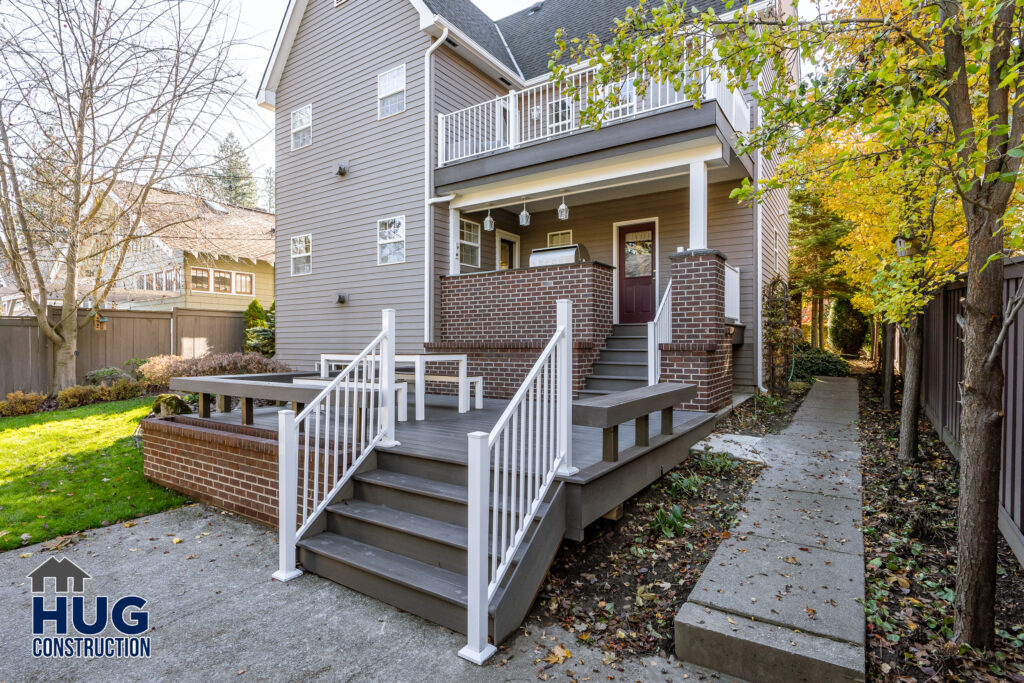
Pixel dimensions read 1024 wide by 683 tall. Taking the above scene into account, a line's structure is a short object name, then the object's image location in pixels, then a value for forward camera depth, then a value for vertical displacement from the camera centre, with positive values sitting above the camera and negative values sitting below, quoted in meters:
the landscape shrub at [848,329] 17.41 +0.05
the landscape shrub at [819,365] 11.92 -0.82
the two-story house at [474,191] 7.07 +2.32
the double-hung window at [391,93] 9.09 +4.31
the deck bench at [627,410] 2.96 -0.52
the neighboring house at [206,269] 12.40 +1.92
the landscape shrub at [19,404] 7.99 -1.17
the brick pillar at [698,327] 6.07 +0.04
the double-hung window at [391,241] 9.03 +1.61
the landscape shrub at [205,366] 9.73 -0.71
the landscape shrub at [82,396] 8.48 -1.10
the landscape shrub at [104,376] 9.73 -0.88
